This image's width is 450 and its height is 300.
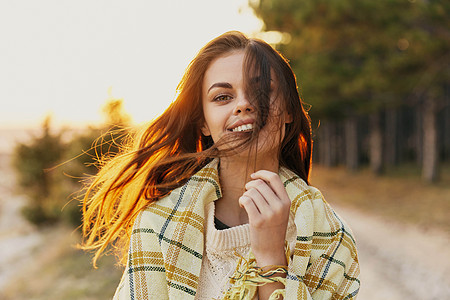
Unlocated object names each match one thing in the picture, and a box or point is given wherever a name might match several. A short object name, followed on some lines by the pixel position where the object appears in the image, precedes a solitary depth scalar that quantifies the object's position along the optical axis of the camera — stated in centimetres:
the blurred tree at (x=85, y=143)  820
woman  144
